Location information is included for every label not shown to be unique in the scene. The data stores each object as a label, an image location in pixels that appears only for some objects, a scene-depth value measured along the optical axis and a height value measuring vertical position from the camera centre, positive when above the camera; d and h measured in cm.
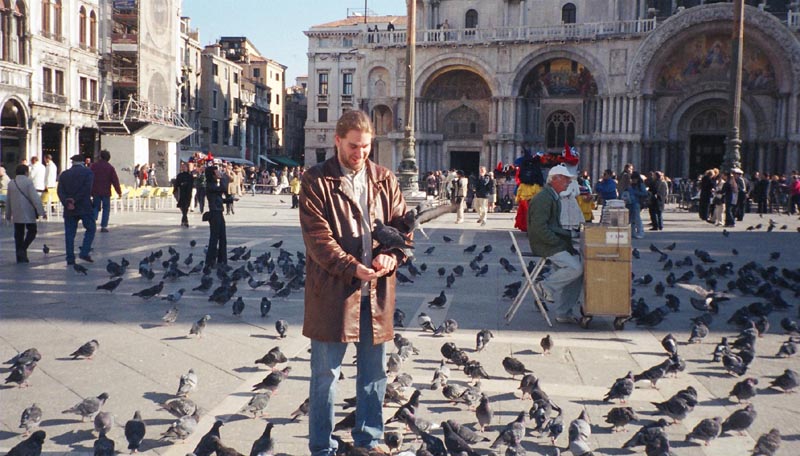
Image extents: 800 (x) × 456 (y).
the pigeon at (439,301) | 851 -127
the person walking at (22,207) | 1158 -40
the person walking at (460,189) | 2110 +0
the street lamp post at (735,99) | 2352 +303
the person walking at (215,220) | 1120 -53
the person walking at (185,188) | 1789 -9
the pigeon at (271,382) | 520 -136
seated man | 763 -45
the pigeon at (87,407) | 469 -141
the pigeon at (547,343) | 649 -132
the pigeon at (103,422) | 449 -144
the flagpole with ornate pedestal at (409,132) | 2594 +199
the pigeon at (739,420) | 463 -140
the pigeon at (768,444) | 420 -142
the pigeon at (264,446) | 406 -142
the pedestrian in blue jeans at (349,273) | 376 -43
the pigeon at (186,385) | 517 -139
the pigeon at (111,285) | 911 -124
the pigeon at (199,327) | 700 -133
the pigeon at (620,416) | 467 -140
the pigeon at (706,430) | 450 -143
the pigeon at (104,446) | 404 -143
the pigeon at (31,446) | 391 -140
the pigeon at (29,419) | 452 -143
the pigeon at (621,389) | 509 -134
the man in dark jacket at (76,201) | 1162 -29
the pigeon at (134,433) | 425 -142
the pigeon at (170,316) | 750 -132
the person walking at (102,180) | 1551 +6
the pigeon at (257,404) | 486 -142
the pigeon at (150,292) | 875 -127
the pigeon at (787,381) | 557 -139
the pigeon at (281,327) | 702 -132
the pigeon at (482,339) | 652 -130
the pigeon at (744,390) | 522 -137
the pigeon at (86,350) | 605 -136
